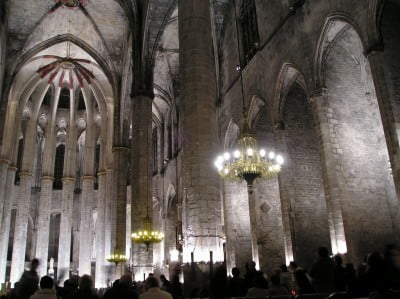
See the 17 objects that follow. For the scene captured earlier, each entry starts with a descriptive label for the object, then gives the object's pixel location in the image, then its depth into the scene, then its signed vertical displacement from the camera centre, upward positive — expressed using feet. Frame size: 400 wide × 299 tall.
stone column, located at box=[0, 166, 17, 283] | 80.89 +14.46
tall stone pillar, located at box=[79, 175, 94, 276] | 91.61 +14.73
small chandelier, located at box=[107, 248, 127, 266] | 71.63 +5.99
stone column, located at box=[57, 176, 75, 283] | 91.35 +15.13
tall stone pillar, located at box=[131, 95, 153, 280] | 58.03 +16.16
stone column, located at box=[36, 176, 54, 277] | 91.04 +15.76
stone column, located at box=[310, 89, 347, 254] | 37.40 +9.94
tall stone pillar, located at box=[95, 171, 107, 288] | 86.38 +12.47
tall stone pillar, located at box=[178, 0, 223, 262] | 32.27 +11.95
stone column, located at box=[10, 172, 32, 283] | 86.33 +14.09
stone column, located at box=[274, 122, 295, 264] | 44.75 +8.65
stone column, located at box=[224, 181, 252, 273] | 58.54 +8.36
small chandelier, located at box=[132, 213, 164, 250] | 54.80 +7.00
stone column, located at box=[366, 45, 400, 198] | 32.16 +12.59
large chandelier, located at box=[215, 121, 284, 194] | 38.75 +10.86
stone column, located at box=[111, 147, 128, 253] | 75.51 +18.23
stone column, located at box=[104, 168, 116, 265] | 76.69 +13.44
